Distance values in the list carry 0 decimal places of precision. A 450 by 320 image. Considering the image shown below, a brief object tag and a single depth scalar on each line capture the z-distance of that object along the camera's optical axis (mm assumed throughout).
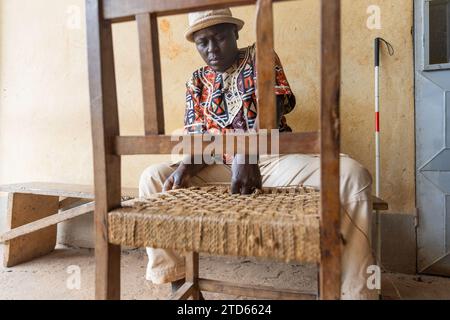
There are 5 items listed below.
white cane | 1559
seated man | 1024
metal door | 1524
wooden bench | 1673
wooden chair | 578
